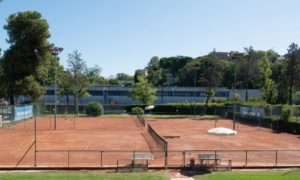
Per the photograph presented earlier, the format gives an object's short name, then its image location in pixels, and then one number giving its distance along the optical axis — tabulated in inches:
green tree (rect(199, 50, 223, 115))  2352.4
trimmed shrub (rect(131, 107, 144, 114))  2365.9
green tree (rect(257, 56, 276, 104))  2469.2
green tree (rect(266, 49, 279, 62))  6086.6
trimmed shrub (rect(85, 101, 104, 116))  2223.2
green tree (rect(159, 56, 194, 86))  5679.1
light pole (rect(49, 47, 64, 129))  1358.5
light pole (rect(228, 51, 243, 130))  1378.9
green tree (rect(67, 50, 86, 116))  2568.9
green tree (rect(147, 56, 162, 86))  4941.9
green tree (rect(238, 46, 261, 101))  2896.2
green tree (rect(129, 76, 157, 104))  2802.7
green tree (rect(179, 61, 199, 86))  4419.3
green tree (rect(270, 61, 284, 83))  3870.6
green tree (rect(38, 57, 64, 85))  3207.4
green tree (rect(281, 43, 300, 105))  2340.6
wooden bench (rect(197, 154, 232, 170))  633.0
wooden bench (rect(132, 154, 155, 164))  628.1
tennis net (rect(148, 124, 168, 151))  751.1
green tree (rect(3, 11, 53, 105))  1979.6
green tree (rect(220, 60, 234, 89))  4089.6
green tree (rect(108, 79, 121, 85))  5807.1
